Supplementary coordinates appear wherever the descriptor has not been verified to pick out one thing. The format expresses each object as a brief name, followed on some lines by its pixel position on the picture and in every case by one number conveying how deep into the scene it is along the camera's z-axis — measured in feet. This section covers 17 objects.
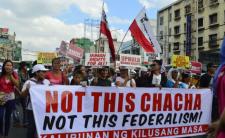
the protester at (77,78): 14.59
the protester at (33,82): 12.83
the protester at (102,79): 15.75
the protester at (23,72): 23.68
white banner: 11.75
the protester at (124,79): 16.16
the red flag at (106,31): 16.89
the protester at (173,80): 17.69
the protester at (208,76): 18.58
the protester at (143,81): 17.82
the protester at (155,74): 17.04
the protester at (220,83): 5.72
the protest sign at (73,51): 32.92
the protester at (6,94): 15.46
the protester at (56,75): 13.28
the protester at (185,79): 19.20
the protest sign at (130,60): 23.85
